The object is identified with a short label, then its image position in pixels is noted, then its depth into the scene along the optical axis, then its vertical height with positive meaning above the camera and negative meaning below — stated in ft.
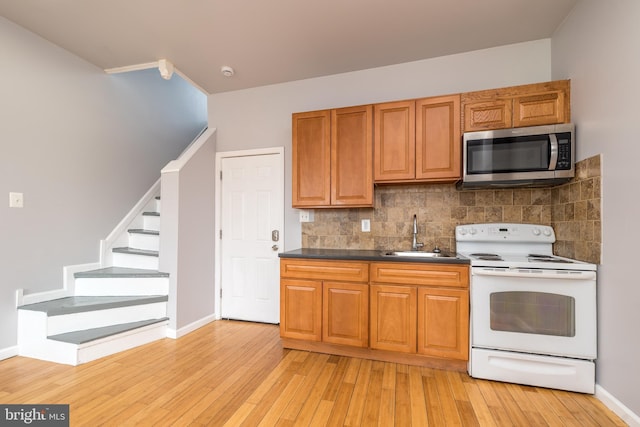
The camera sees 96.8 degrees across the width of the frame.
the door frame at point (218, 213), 11.13 -0.02
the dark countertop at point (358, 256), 7.22 -1.19
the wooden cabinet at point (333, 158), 8.61 +1.75
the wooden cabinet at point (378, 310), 7.18 -2.61
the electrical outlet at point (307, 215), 10.28 -0.06
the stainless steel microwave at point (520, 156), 6.94 +1.51
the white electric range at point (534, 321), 6.27 -2.45
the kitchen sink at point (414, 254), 8.35 -1.18
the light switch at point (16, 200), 7.95 +0.30
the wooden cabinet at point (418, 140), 7.93 +2.13
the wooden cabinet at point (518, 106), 7.23 +2.87
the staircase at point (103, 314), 7.68 -3.04
